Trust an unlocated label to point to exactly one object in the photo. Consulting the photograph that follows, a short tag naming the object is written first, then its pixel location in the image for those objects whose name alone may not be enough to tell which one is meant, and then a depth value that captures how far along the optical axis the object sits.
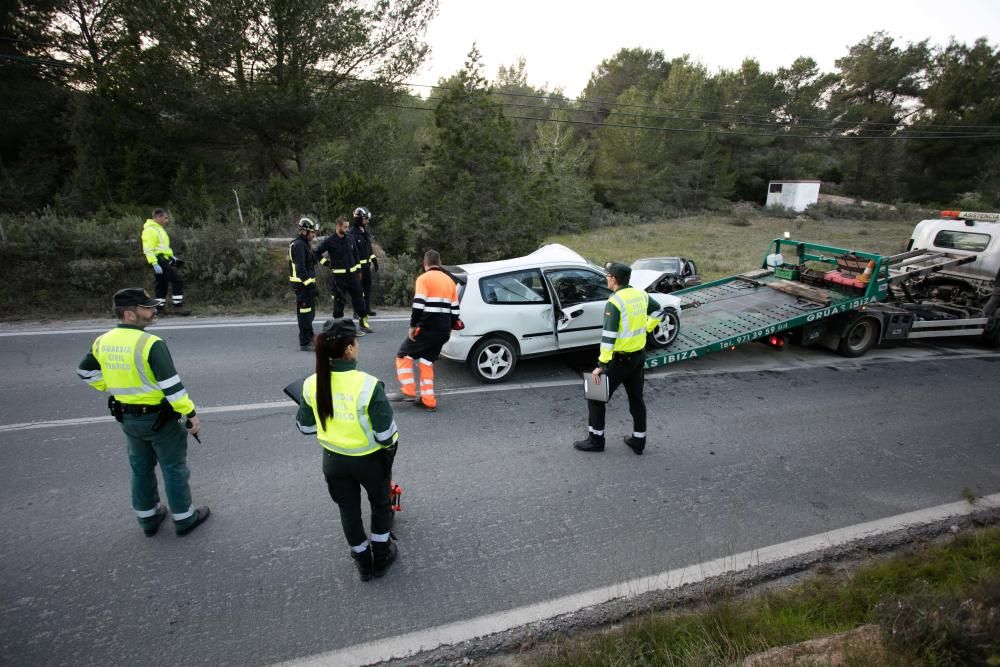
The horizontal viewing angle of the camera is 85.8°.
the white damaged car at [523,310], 6.88
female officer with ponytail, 3.13
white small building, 46.50
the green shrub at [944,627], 2.51
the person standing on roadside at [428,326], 6.11
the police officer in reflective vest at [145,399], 3.56
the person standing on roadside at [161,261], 9.23
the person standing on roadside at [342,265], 8.45
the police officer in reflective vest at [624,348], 5.03
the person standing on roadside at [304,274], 7.77
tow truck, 8.02
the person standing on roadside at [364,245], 9.08
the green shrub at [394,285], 11.41
